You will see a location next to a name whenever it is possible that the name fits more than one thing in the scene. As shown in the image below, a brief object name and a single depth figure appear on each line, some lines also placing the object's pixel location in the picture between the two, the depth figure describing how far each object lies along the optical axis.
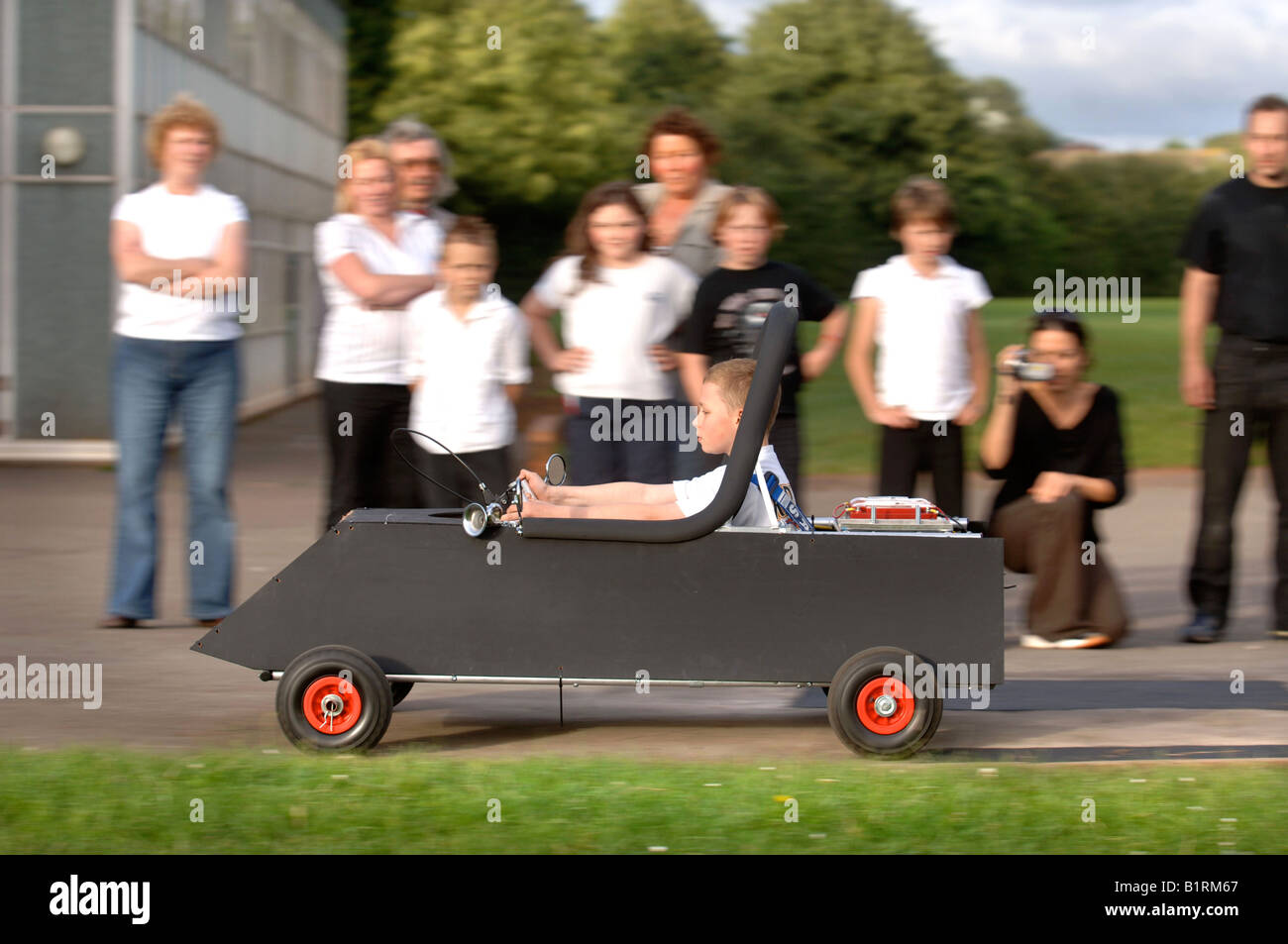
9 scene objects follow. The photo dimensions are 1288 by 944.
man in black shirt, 7.52
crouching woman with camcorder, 7.59
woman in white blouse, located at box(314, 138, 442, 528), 7.50
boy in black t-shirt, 7.18
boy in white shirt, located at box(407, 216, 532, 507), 7.14
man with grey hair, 7.63
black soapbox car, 5.40
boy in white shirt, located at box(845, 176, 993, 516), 7.67
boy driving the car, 5.56
